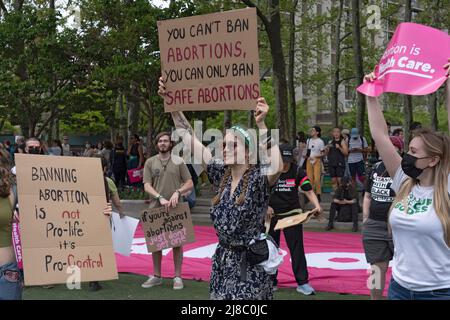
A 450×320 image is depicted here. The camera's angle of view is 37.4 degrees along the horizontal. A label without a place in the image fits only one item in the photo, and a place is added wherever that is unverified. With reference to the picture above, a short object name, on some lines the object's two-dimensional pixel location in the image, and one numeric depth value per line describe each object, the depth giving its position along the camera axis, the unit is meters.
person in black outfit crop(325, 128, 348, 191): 14.45
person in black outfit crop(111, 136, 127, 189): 18.48
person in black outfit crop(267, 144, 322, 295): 7.51
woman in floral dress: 4.18
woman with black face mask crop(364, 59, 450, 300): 3.66
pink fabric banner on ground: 8.07
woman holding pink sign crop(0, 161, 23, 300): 4.54
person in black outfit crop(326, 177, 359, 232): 12.28
